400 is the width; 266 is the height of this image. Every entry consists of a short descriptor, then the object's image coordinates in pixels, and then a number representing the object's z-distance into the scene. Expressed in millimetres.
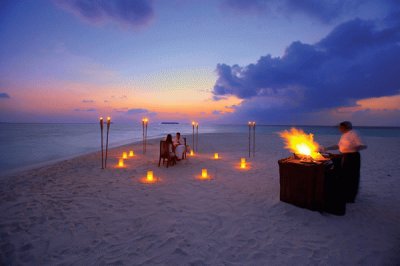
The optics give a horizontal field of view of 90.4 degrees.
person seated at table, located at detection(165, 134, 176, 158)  9001
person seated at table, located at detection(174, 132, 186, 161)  9686
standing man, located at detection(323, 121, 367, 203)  4457
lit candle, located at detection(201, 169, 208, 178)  7359
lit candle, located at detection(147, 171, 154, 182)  6993
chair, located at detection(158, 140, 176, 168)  9109
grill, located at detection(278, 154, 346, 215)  4266
